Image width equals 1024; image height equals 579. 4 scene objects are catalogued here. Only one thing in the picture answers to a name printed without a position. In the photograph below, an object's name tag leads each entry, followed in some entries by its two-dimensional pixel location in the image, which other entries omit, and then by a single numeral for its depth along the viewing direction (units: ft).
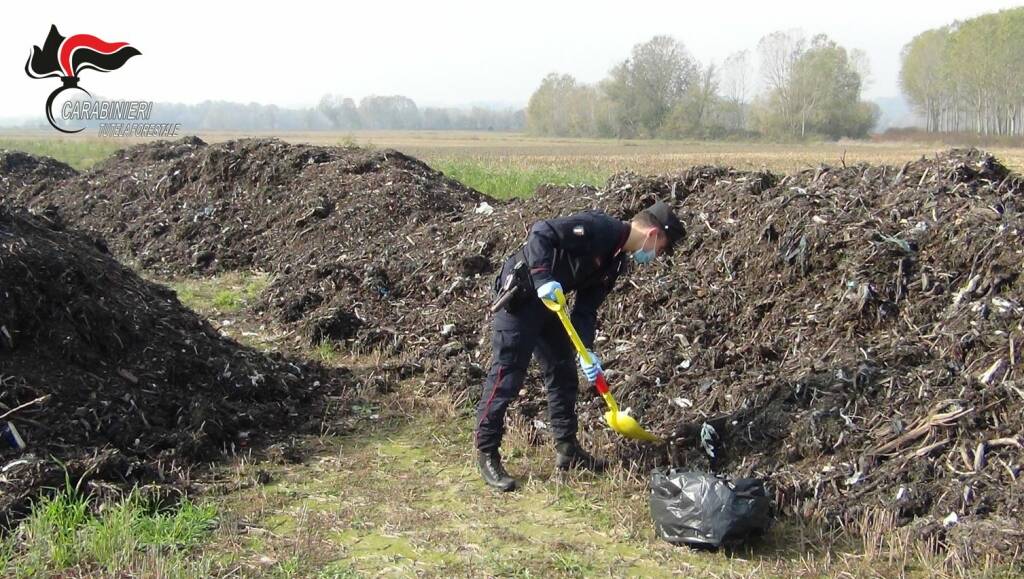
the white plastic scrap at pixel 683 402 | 15.76
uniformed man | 13.17
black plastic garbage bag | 11.47
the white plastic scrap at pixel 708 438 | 14.34
